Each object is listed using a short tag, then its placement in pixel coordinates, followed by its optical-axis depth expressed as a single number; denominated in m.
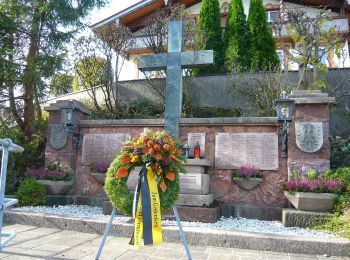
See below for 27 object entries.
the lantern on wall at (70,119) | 7.69
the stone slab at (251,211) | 6.53
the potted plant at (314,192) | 5.63
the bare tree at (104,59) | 10.51
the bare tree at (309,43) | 8.94
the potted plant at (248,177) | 6.63
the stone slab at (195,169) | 6.40
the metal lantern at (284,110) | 6.34
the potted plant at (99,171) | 7.40
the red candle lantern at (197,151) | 6.96
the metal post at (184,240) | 3.51
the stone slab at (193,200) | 6.13
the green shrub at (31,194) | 6.94
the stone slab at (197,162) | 6.34
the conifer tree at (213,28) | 12.56
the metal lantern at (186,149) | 6.89
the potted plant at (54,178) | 7.37
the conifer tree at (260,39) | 11.88
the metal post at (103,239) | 3.53
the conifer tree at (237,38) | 12.05
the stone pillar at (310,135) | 6.38
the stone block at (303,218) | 5.63
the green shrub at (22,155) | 8.19
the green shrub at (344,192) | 5.44
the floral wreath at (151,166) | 3.64
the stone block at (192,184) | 6.21
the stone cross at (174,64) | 7.45
